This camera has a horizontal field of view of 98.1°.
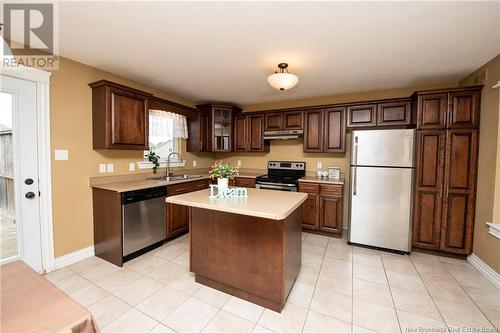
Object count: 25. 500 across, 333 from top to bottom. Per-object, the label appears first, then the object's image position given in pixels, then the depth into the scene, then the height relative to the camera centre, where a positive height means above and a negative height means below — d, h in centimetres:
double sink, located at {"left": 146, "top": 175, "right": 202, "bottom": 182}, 360 -35
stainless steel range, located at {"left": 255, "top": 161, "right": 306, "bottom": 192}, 378 -34
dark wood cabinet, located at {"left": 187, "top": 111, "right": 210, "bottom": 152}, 441 +50
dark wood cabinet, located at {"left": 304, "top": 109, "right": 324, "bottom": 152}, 387 +51
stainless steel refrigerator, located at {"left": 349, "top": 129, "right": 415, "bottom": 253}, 294 -40
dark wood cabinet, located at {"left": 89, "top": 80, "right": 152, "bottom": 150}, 271 +54
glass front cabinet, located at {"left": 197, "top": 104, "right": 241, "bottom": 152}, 446 +69
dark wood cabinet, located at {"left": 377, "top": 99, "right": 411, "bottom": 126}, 328 +72
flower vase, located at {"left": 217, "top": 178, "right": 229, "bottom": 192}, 222 -27
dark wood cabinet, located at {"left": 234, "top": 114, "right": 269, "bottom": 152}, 442 +52
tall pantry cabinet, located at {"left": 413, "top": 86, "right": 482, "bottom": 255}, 272 -11
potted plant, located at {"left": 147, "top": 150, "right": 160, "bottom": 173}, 359 -3
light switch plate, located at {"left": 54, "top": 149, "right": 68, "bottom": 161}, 249 +2
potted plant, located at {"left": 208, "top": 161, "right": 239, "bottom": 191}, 222 -17
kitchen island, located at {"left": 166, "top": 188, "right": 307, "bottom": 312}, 184 -81
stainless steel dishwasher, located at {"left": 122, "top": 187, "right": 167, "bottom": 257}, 265 -81
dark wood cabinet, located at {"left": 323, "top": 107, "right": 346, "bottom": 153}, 369 +51
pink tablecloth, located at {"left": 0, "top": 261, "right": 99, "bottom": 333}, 71 -55
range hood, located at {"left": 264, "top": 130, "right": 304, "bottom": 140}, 404 +46
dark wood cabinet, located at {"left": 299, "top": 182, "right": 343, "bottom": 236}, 351 -82
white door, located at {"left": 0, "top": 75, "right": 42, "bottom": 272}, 218 -17
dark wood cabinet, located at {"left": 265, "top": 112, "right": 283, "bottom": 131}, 422 +73
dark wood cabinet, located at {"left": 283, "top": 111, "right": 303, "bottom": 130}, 403 +74
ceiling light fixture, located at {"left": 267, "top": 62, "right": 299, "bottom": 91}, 231 +85
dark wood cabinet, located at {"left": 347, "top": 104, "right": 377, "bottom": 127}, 347 +72
